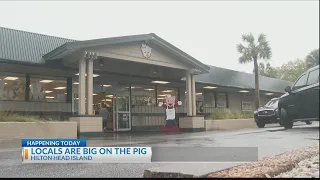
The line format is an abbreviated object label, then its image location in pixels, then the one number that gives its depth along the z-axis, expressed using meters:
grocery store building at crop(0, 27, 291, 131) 9.43
